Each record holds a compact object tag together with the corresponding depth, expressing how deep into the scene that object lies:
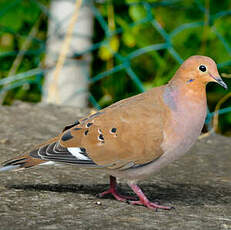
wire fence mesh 7.73
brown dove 4.29
